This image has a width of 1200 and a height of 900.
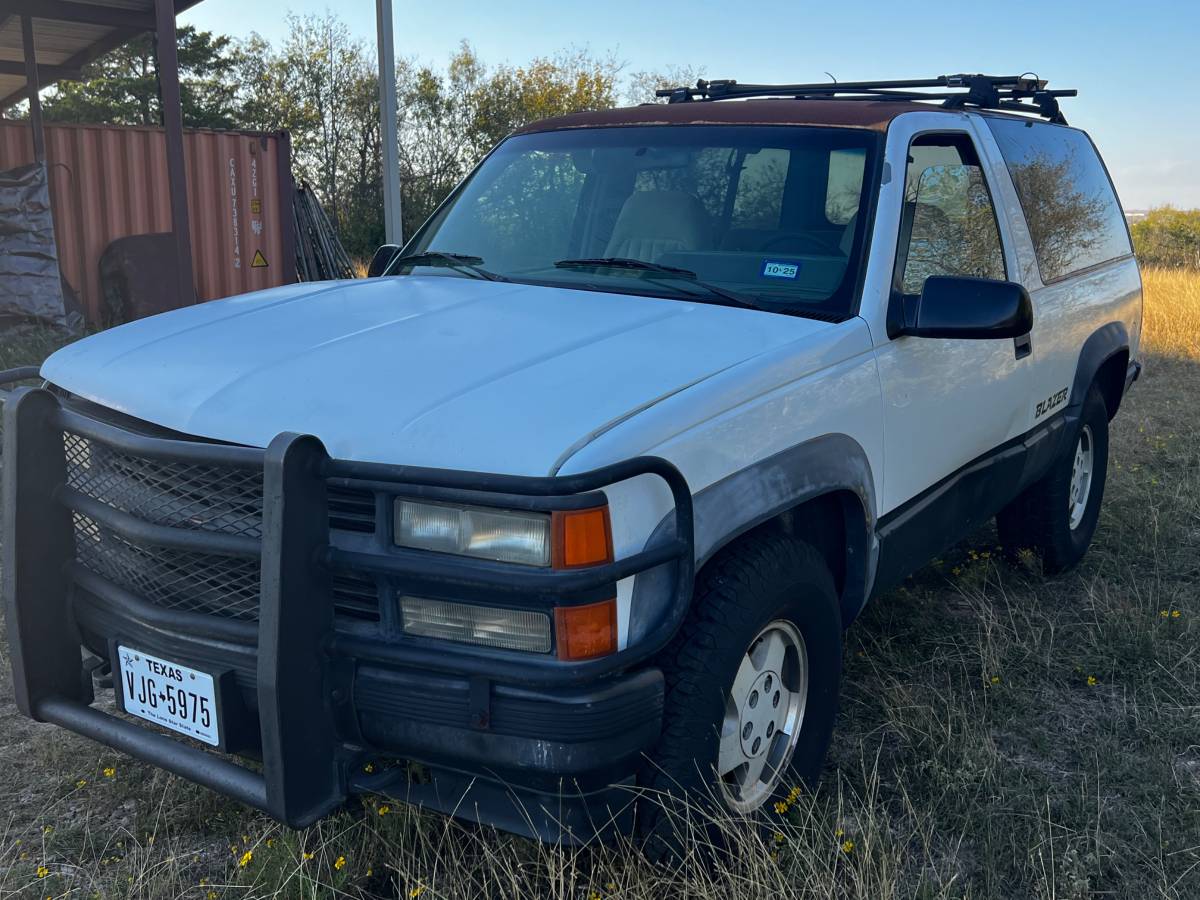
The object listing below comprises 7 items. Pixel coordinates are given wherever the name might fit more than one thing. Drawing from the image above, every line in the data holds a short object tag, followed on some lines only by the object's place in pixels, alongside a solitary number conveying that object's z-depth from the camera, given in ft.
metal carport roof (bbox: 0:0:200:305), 30.68
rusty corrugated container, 39.91
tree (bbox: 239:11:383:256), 93.76
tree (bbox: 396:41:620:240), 88.22
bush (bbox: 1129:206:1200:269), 75.50
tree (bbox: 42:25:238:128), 108.47
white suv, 7.01
